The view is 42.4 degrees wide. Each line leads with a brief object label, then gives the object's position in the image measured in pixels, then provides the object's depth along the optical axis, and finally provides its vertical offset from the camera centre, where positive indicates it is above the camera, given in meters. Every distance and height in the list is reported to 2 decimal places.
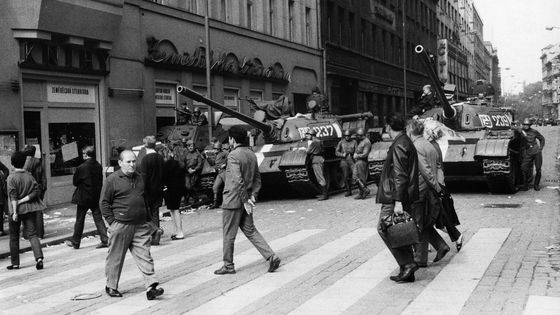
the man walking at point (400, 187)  7.81 -0.51
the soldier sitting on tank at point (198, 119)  21.06 +0.79
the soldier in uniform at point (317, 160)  17.74 -0.43
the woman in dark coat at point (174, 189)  12.22 -0.73
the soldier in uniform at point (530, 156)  18.25 -0.49
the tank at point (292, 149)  17.38 -0.16
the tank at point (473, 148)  16.20 -0.22
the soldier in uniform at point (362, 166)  17.78 -0.61
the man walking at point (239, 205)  8.80 -0.74
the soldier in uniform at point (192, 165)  17.81 -0.48
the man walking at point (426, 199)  8.60 -0.71
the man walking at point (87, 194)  11.87 -0.74
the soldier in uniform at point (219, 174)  17.00 -0.68
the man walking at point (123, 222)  7.67 -0.79
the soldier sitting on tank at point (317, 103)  21.42 +1.18
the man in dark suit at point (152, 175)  11.23 -0.45
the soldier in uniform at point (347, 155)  18.89 -0.35
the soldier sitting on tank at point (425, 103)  19.34 +1.00
